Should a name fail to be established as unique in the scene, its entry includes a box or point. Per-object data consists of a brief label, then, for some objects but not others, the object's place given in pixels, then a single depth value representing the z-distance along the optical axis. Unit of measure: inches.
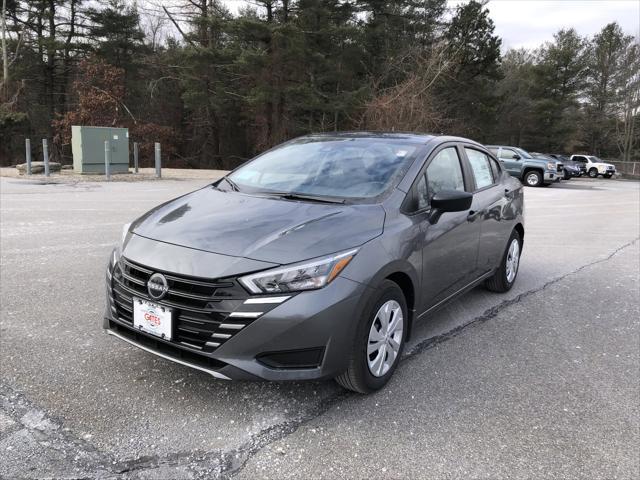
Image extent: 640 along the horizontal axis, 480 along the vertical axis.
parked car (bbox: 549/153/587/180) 1412.4
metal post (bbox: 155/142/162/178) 682.8
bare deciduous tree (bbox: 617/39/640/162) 1883.6
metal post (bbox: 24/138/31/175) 642.2
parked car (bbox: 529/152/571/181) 971.6
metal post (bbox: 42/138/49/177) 642.1
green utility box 673.4
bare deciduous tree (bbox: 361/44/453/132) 933.8
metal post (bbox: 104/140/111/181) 637.9
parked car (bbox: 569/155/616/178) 1584.6
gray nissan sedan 104.7
